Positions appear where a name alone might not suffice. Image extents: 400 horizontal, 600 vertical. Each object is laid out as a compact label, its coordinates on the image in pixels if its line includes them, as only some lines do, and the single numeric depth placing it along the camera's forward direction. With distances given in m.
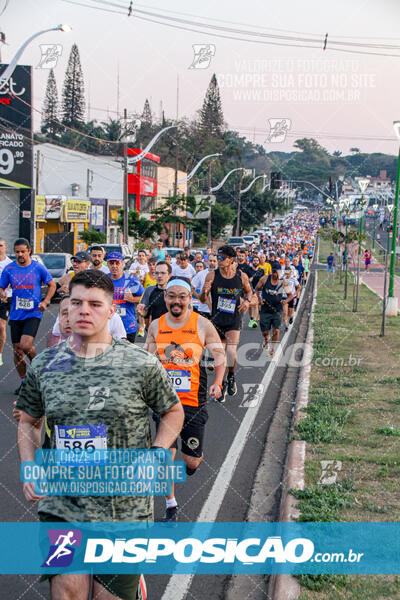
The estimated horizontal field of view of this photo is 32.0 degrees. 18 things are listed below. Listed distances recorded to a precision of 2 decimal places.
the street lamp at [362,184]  25.47
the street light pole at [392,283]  20.33
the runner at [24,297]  9.16
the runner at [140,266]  13.35
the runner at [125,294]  9.05
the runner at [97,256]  10.30
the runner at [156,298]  8.18
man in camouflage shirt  3.06
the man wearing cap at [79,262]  9.04
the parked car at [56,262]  23.73
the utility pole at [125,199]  32.59
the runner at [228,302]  9.78
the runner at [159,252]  17.31
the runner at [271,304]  13.50
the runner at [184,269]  13.85
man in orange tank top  5.70
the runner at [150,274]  11.44
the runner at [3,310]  10.88
